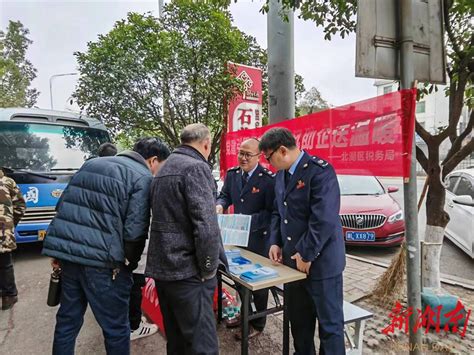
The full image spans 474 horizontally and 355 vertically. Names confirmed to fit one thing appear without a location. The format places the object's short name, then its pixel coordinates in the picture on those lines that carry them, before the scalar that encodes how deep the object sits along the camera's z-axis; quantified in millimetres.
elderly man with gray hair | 1545
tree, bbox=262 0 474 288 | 2396
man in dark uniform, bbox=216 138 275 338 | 2520
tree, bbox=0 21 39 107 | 13940
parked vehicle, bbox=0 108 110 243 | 4492
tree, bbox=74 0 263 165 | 4254
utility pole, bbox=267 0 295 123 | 3025
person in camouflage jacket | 2980
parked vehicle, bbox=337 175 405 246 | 4758
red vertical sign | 4109
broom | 3041
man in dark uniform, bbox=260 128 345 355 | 1724
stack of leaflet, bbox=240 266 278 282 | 1743
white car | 4395
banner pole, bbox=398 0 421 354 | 1704
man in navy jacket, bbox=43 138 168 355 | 1757
